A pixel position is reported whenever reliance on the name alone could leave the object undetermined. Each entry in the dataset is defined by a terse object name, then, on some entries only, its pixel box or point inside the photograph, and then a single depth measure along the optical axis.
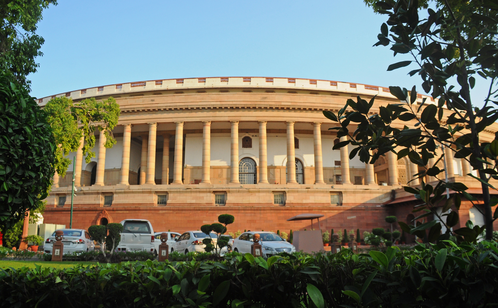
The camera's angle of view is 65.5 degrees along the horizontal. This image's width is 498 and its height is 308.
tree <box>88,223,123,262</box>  16.31
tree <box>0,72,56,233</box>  5.73
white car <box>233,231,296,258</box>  16.61
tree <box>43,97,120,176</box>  19.62
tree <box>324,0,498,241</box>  3.82
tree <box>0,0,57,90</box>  15.02
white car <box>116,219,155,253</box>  18.61
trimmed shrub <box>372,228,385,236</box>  24.47
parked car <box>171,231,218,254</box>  19.84
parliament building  35.22
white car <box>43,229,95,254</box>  18.06
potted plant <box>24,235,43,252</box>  25.59
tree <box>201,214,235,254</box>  17.47
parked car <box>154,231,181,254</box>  20.58
